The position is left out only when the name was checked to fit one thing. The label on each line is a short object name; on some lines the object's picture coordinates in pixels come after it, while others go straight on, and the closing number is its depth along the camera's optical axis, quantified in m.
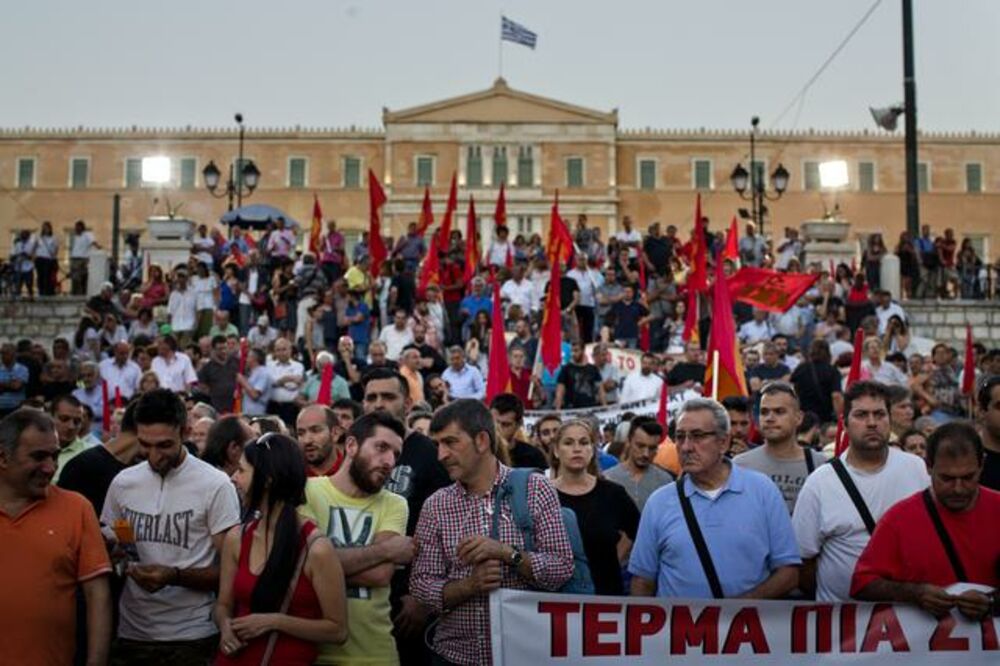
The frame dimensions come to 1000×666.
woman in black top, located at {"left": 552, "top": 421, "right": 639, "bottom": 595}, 6.39
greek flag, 52.72
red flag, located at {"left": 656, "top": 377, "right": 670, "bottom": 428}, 11.06
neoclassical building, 73.88
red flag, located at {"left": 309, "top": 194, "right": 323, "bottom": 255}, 26.33
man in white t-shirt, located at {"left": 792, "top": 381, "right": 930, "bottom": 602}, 5.89
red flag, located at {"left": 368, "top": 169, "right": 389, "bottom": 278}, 21.34
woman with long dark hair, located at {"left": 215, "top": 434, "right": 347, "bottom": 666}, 5.04
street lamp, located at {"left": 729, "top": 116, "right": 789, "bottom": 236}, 27.38
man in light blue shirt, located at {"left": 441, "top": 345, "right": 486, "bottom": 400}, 14.70
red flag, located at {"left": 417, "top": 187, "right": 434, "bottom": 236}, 23.66
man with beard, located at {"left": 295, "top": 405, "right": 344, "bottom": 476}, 6.45
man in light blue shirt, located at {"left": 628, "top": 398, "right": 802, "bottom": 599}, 5.65
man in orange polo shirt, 5.12
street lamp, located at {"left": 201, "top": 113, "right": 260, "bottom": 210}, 28.49
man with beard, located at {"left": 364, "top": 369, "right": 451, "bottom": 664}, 5.93
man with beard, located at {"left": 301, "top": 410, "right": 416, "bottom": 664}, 5.38
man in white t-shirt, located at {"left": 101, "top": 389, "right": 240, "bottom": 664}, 5.76
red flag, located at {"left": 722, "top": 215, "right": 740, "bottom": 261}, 24.83
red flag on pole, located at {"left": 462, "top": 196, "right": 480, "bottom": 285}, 21.08
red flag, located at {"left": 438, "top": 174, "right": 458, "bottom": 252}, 22.23
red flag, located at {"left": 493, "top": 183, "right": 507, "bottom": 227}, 23.94
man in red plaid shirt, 5.35
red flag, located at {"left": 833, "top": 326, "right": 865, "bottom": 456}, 8.27
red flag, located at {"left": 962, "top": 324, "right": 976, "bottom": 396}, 14.54
